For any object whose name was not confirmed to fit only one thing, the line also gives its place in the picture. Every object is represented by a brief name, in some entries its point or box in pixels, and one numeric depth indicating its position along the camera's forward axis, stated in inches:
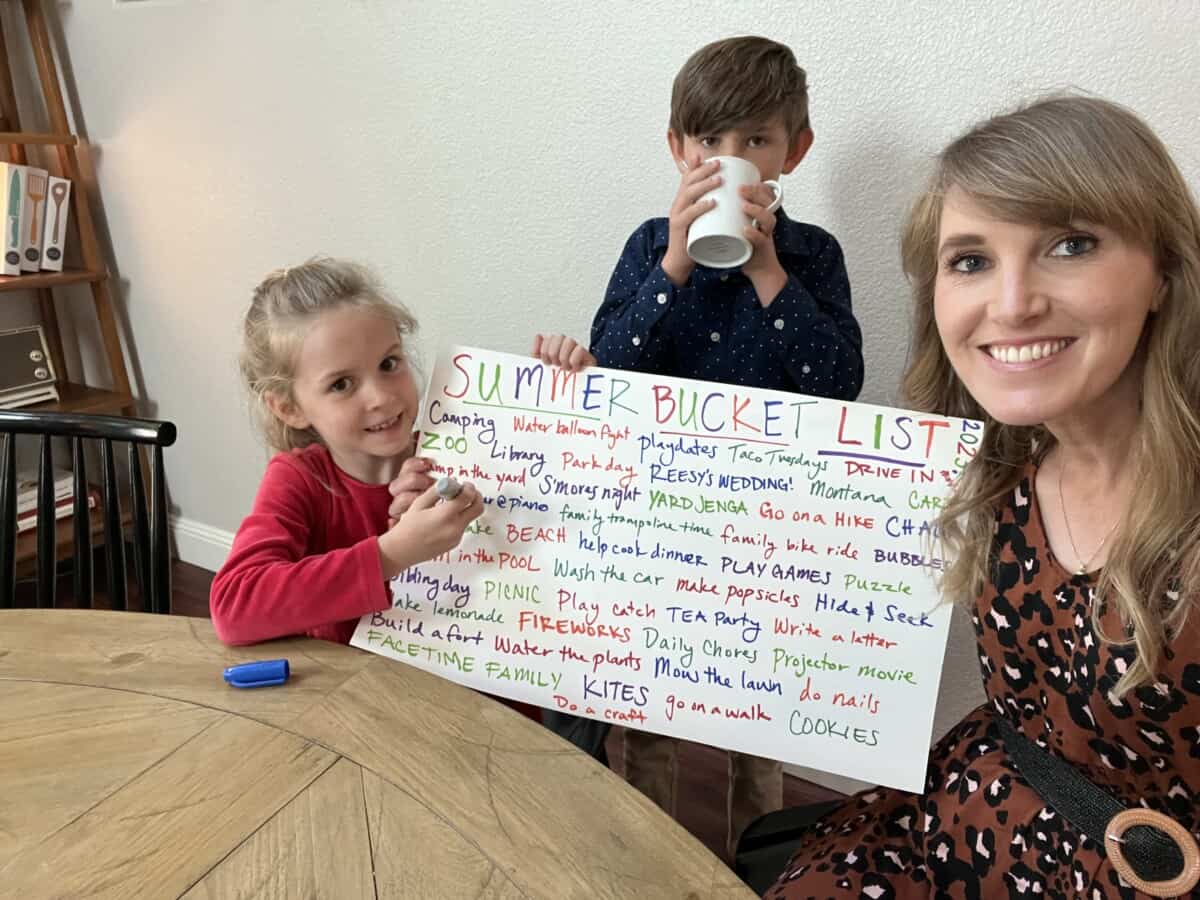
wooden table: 26.0
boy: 43.3
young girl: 38.9
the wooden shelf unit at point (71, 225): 88.4
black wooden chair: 49.3
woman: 28.4
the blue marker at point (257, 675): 34.5
